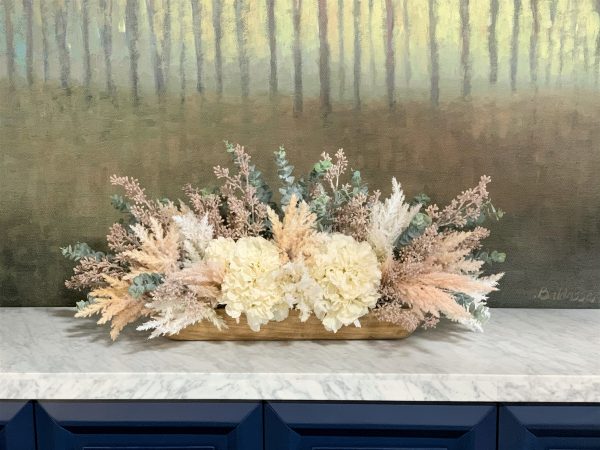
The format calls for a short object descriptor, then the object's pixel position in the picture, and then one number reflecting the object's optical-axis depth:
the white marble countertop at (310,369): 1.11
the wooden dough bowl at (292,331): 1.28
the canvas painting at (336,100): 1.51
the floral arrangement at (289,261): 1.22
